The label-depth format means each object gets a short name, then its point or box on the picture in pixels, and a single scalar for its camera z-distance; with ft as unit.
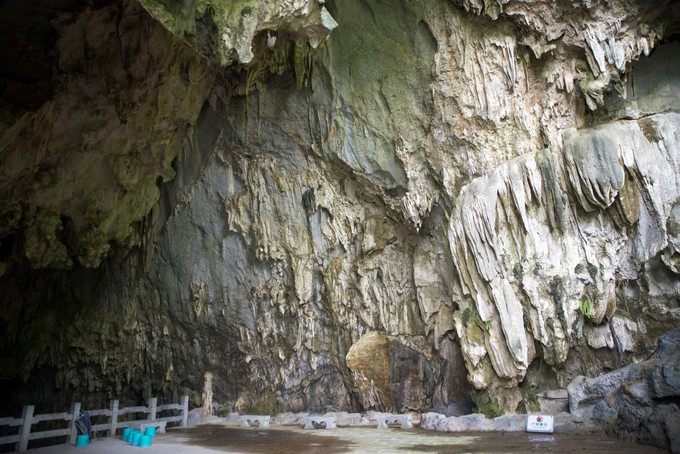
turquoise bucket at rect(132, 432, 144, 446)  31.52
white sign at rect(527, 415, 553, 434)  33.22
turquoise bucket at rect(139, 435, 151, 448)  31.22
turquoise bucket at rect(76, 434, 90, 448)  31.24
